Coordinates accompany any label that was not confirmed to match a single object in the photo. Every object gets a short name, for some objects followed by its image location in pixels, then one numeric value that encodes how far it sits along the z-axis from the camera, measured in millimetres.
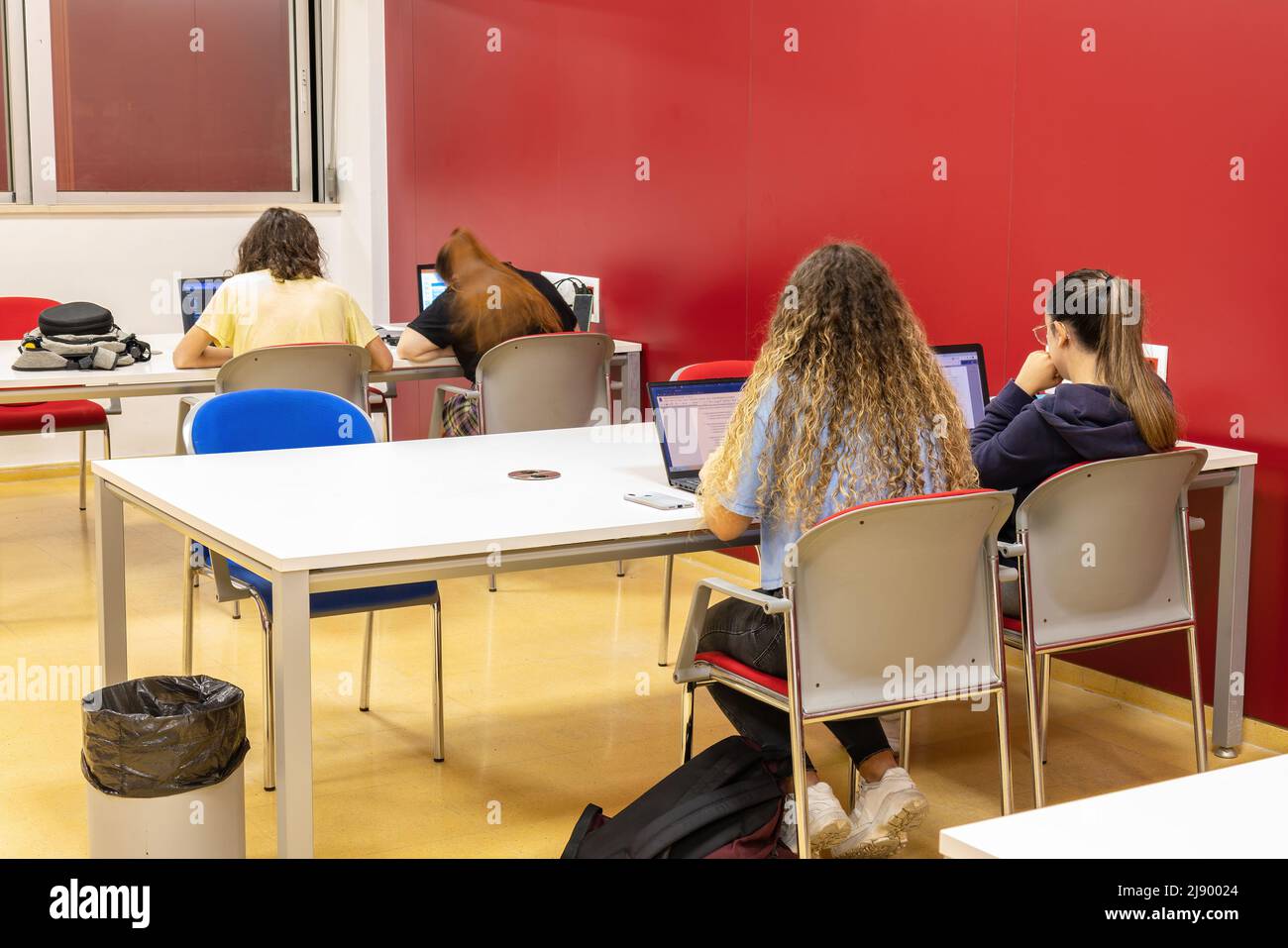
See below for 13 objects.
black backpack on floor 2527
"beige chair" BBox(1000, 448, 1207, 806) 3000
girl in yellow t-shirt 4754
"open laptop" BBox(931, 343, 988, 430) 3705
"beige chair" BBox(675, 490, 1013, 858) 2518
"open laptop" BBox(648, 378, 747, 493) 3213
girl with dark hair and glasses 3154
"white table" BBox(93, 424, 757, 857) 2434
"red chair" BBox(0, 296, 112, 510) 5316
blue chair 3252
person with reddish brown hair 5047
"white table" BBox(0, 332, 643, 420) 4457
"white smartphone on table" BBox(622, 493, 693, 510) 2914
